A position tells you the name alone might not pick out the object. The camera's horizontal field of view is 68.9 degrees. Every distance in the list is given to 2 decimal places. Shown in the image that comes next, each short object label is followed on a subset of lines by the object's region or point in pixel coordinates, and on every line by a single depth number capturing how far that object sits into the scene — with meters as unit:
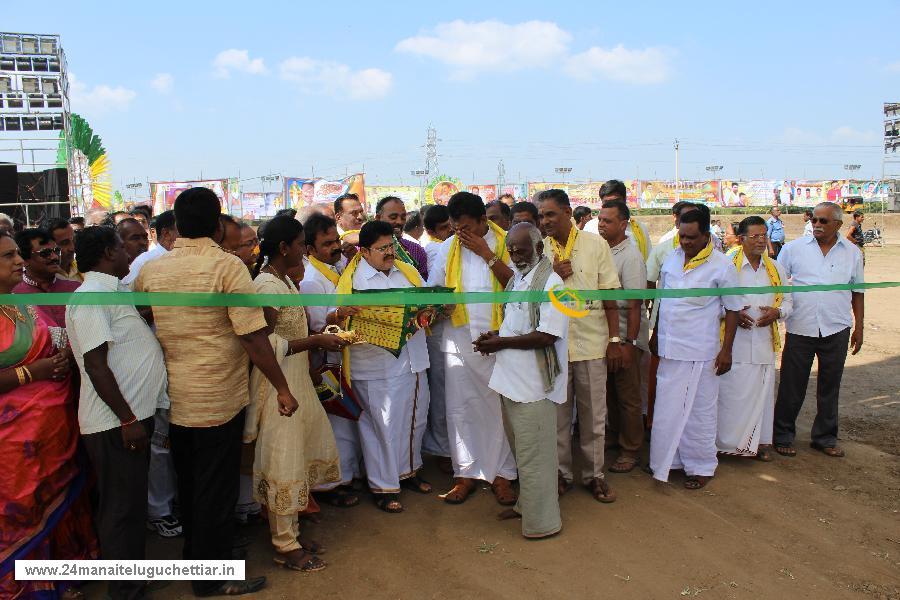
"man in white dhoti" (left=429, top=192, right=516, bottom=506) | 4.41
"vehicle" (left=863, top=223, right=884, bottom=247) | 29.03
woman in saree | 3.05
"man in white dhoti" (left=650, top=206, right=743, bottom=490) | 4.62
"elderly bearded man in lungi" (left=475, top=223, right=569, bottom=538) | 3.64
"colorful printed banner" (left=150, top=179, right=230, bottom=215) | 30.38
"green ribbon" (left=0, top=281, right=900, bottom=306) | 3.03
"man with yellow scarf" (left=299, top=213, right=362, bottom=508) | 4.16
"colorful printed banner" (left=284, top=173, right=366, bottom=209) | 30.03
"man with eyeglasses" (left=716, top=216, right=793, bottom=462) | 5.10
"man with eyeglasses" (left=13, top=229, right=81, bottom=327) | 3.62
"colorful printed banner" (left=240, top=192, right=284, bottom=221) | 50.75
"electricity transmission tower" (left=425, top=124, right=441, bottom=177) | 56.78
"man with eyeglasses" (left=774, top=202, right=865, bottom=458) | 5.24
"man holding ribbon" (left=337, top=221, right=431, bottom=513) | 4.19
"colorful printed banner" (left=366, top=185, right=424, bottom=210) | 47.00
